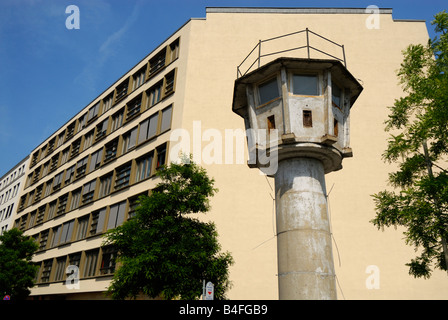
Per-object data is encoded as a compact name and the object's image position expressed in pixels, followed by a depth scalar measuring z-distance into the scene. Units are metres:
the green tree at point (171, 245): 14.10
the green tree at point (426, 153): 11.29
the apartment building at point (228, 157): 21.69
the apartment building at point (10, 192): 52.22
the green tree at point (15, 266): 29.31
